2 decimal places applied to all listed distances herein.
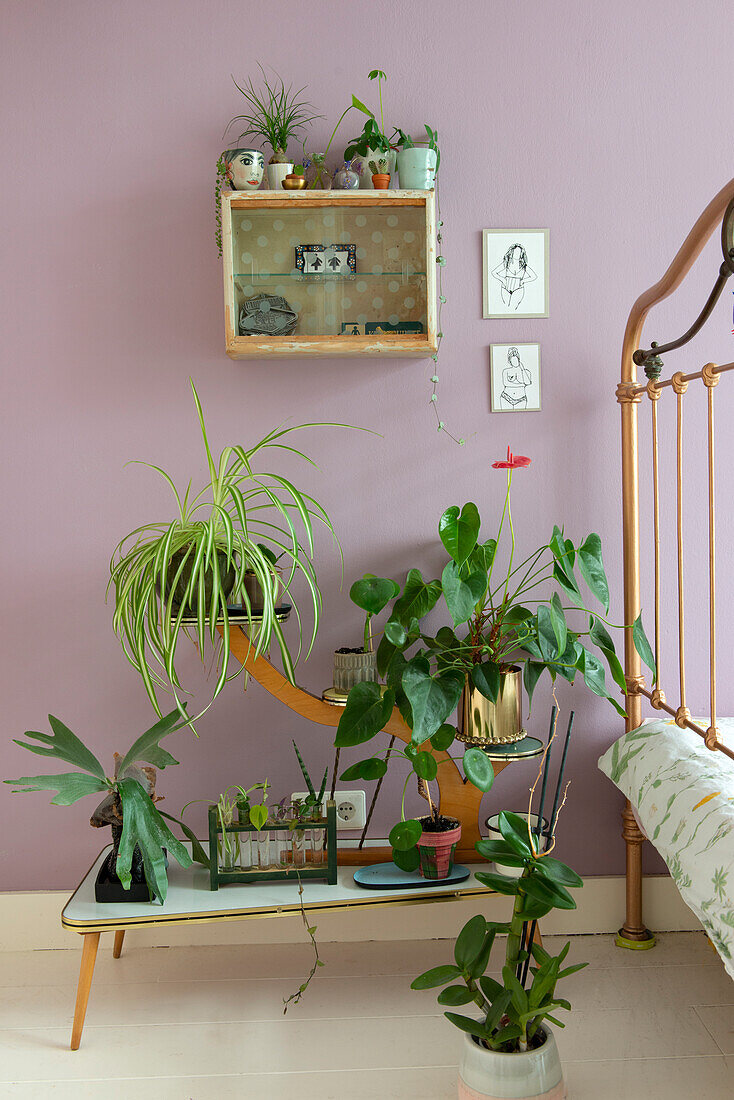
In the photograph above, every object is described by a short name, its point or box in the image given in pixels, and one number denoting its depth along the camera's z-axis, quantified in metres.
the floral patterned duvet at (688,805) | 1.42
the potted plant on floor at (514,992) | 1.47
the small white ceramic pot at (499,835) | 1.91
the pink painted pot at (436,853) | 1.89
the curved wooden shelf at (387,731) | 1.96
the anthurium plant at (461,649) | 1.75
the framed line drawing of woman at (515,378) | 2.16
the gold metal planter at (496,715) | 1.89
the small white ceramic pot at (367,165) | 2.02
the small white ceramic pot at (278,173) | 2.01
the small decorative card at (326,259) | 2.04
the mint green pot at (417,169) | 2.00
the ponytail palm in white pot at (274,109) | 2.08
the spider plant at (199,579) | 1.78
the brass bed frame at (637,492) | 1.72
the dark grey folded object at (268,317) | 2.01
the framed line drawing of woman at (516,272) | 2.14
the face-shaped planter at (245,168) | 1.97
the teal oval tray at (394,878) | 1.89
